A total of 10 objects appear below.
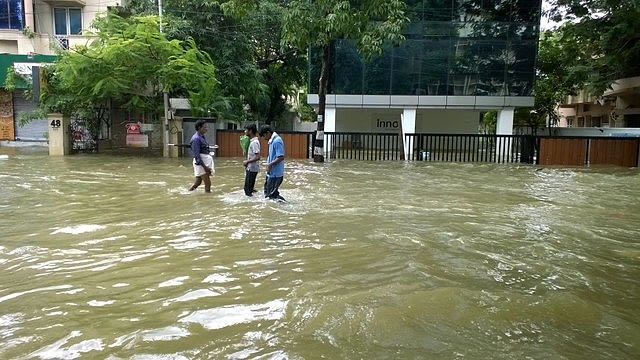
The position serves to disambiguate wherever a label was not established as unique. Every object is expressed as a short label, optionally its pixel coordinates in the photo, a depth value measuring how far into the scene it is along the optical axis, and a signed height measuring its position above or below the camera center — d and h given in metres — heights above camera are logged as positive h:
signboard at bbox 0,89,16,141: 29.28 +0.41
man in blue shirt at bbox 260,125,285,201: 9.62 -0.65
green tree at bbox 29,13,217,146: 18.17 +2.06
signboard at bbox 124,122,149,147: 21.84 -0.35
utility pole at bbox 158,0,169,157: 20.17 +0.13
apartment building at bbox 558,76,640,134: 29.77 +1.58
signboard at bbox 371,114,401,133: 31.92 +0.35
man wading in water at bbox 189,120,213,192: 10.84 -0.59
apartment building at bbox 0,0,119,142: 28.72 +5.16
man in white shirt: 9.88 -0.61
